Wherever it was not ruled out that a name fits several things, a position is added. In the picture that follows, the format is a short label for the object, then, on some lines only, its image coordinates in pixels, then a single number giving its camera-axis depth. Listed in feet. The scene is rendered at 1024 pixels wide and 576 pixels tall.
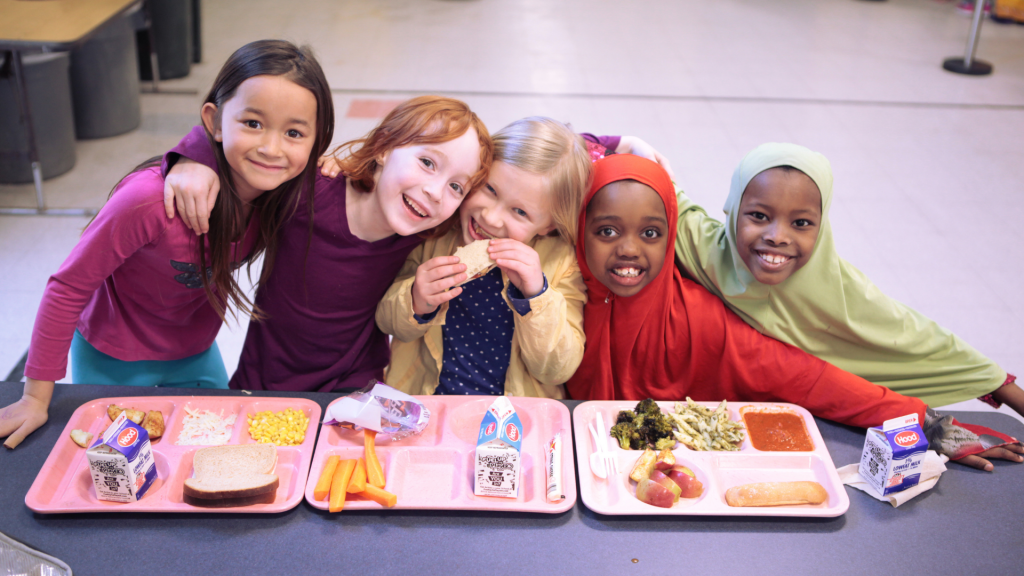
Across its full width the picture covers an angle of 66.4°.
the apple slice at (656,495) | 5.07
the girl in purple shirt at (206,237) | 5.41
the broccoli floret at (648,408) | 5.84
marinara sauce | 5.73
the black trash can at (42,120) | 13.92
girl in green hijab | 5.98
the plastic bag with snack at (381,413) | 5.44
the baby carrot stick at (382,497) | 4.95
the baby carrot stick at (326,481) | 5.06
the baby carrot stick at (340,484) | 4.91
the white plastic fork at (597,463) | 5.34
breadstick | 5.09
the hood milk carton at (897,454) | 5.10
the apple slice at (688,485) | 5.23
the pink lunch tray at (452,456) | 5.05
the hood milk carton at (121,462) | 4.73
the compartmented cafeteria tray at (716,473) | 5.07
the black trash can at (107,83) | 15.93
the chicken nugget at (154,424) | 5.50
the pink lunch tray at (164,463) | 4.91
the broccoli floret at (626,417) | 5.84
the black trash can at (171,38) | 18.92
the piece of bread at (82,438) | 5.38
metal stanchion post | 22.17
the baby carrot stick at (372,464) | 5.12
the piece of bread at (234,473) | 4.90
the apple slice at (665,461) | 5.37
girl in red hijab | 5.90
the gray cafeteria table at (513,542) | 4.69
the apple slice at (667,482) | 5.12
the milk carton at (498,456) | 4.96
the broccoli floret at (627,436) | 5.64
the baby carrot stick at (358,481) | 5.01
